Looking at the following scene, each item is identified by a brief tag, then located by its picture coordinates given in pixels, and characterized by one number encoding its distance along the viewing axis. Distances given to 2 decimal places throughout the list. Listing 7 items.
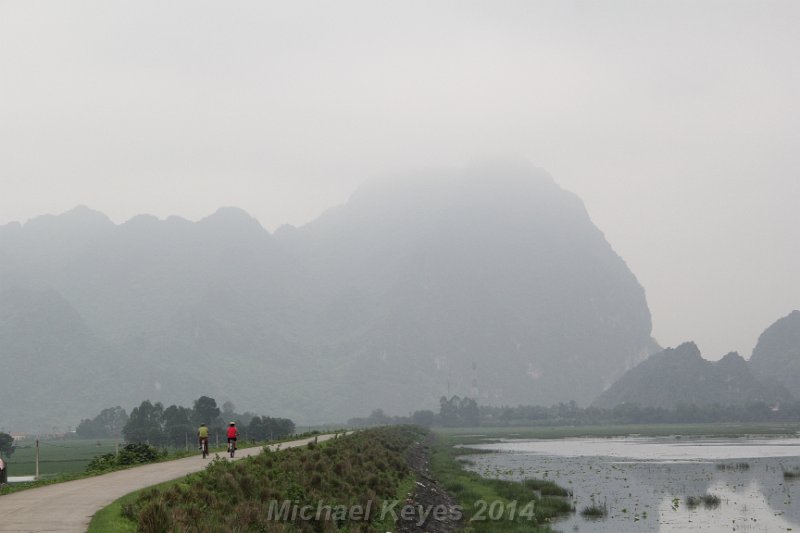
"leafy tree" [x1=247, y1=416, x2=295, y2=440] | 138.38
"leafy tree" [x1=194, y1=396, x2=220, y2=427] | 147.88
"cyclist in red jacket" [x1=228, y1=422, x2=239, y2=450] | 47.28
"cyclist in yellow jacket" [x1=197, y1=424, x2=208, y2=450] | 48.03
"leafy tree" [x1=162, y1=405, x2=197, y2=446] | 138.38
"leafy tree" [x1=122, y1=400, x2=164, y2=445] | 145.25
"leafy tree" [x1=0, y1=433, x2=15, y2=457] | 110.56
